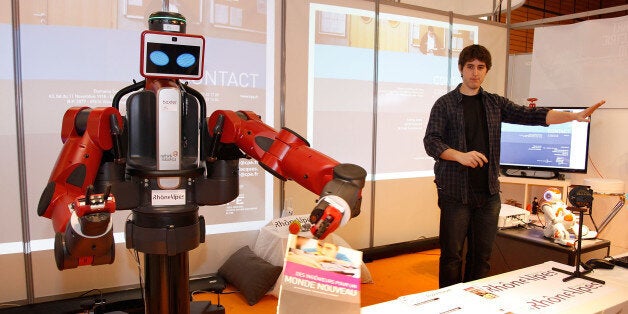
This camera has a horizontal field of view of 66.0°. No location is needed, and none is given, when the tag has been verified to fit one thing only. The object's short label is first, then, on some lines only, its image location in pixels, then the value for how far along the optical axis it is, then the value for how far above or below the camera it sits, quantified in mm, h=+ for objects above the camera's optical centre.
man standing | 2551 -305
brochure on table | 1136 -415
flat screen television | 4324 -366
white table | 1704 -706
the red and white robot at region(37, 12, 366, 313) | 1580 -191
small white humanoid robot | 3055 -733
